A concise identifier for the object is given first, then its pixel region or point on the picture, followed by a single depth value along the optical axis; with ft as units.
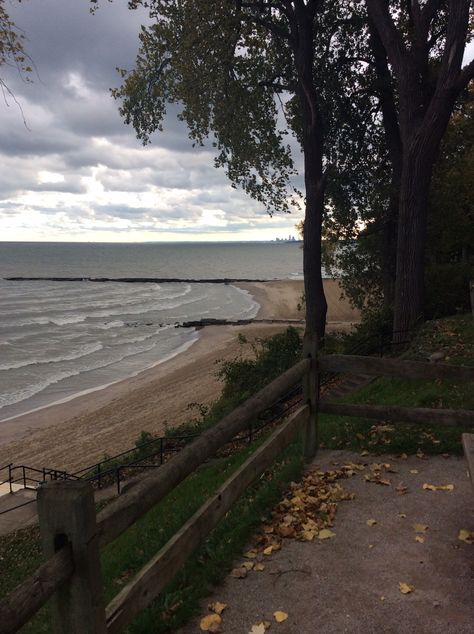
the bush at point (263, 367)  53.36
